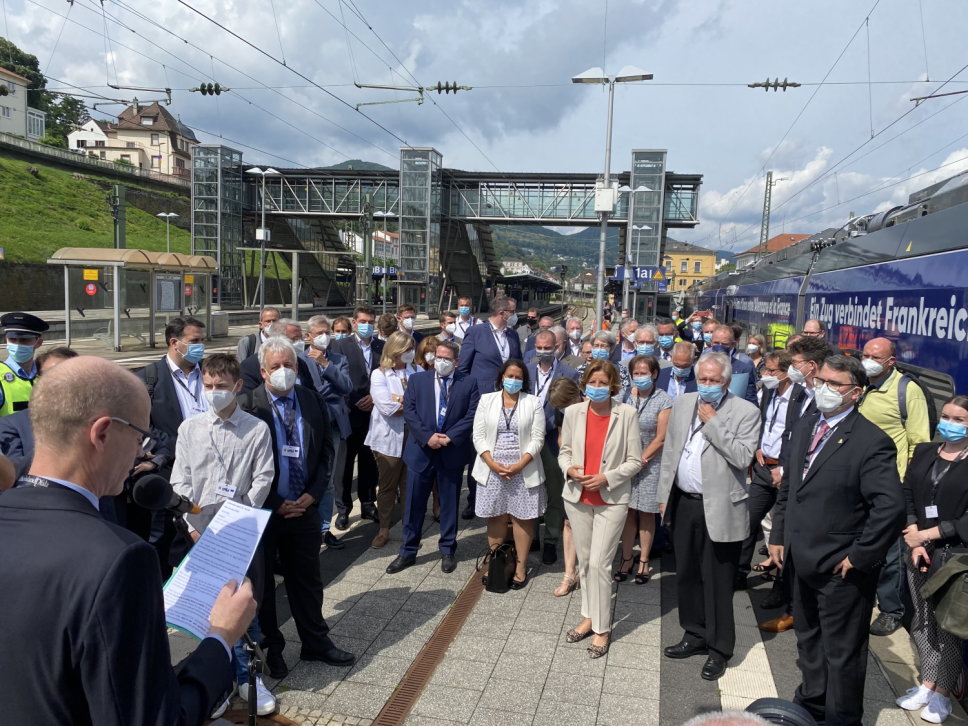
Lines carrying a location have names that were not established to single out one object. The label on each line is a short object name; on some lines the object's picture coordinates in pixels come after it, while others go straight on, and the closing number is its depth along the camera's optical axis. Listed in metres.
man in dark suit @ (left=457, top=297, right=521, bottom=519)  8.01
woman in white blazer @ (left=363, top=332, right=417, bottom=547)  6.65
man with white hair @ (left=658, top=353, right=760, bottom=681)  4.43
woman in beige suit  4.73
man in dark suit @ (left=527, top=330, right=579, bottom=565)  6.48
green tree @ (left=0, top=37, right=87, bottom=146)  65.46
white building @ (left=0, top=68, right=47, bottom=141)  59.66
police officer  5.04
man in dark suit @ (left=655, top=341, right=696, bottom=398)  6.35
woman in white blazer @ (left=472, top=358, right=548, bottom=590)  5.63
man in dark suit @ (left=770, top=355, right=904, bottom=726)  3.53
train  6.06
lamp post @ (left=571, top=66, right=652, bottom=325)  14.09
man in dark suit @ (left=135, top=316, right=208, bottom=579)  4.70
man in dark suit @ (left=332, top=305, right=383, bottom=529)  7.33
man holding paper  1.41
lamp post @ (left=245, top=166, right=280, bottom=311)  30.60
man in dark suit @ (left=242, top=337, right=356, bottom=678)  4.35
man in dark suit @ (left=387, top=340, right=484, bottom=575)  6.04
